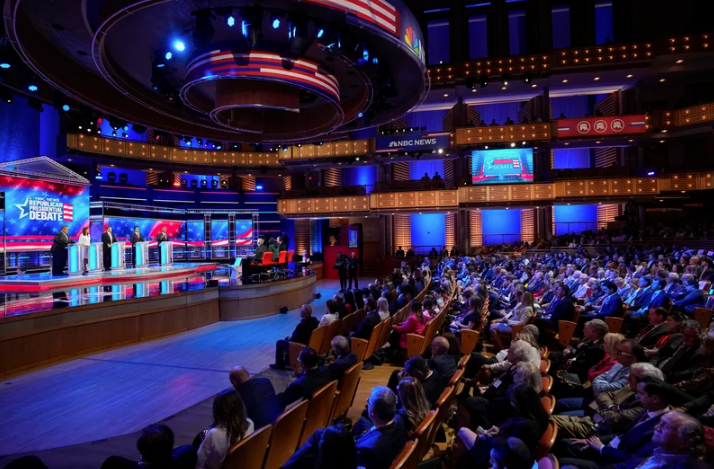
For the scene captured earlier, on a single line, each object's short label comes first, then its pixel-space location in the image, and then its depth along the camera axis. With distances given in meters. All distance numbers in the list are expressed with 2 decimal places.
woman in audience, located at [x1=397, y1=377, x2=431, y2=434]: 2.67
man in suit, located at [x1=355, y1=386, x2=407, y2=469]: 2.37
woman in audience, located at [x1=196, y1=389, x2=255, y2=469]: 2.25
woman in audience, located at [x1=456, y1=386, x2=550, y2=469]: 2.43
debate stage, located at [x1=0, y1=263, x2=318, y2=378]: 5.69
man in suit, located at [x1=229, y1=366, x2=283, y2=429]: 2.95
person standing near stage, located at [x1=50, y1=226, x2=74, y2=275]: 10.58
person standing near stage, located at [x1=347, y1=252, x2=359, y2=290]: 13.91
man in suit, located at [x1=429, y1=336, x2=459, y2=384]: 3.68
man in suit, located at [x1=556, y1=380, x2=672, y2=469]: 2.40
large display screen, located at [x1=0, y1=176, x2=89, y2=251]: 11.30
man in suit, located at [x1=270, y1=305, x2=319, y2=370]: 5.56
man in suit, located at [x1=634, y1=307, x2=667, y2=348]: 4.58
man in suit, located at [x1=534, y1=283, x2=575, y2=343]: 6.01
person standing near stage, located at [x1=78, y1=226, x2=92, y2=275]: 10.77
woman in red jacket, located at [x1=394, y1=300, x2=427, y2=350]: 5.60
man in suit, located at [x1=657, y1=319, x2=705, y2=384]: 3.38
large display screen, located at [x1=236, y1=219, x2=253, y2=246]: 19.98
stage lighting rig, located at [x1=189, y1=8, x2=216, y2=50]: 6.14
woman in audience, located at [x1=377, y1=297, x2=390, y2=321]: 6.21
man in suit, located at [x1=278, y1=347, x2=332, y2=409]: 3.30
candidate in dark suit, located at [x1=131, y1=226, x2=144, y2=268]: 13.25
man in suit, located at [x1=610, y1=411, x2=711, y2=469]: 1.93
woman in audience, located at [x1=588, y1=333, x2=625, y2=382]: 3.68
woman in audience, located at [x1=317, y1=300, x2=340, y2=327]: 5.76
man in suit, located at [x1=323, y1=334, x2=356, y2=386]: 3.66
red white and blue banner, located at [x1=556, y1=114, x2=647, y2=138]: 16.84
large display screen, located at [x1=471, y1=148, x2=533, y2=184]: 17.78
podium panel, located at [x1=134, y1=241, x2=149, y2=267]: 13.30
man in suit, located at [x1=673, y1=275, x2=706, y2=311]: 6.03
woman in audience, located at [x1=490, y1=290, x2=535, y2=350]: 5.47
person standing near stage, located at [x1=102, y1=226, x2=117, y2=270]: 11.98
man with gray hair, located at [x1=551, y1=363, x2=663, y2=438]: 2.75
